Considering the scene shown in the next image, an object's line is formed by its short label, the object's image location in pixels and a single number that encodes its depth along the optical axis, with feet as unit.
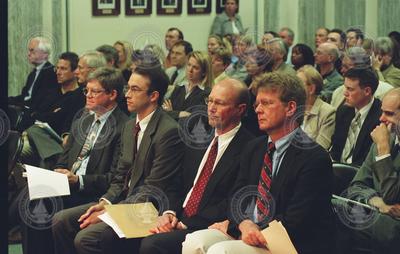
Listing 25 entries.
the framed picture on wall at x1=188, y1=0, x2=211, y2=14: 75.42
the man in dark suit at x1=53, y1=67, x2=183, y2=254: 29.75
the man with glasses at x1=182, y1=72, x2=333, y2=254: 24.34
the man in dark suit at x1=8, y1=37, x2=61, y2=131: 46.63
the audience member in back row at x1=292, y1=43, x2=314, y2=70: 51.88
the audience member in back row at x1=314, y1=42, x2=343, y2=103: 48.50
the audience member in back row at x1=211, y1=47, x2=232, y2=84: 49.21
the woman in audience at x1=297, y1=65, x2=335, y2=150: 36.51
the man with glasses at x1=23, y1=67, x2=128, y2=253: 32.88
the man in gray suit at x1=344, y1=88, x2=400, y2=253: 26.79
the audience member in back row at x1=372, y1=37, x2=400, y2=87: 47.30
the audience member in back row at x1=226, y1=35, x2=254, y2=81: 49.75
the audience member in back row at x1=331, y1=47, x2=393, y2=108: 41.78
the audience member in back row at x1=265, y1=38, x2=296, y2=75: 46.90
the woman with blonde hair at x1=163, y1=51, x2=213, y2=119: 44.04
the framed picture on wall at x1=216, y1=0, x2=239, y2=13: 77.01
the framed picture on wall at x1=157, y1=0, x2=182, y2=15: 73.38
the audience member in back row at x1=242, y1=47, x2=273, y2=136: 43.45
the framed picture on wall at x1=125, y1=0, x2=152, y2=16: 71.82
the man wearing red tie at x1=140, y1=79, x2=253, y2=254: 27.61
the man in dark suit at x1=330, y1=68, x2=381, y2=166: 33.48
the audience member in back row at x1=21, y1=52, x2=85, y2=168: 39.74
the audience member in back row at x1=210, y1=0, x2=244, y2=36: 74.80
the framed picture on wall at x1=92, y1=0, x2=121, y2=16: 70.35
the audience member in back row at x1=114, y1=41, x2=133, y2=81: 54.91
